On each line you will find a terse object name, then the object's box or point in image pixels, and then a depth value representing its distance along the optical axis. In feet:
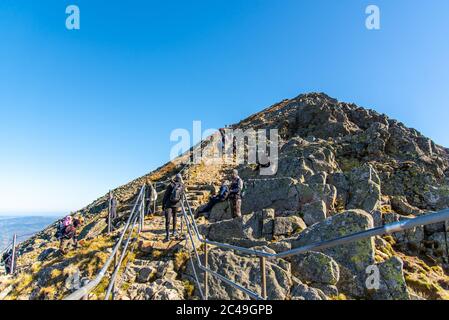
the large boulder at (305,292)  27.53
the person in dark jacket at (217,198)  57.11
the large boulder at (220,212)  55.52
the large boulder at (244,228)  43.01
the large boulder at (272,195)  54.03
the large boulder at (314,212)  46.62
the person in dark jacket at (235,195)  51.01
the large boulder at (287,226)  43.19
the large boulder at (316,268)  30.48
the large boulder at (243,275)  28.71
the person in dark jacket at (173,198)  42.37
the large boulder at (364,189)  53.31
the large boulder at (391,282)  29.19
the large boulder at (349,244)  31.40
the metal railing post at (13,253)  51.85
